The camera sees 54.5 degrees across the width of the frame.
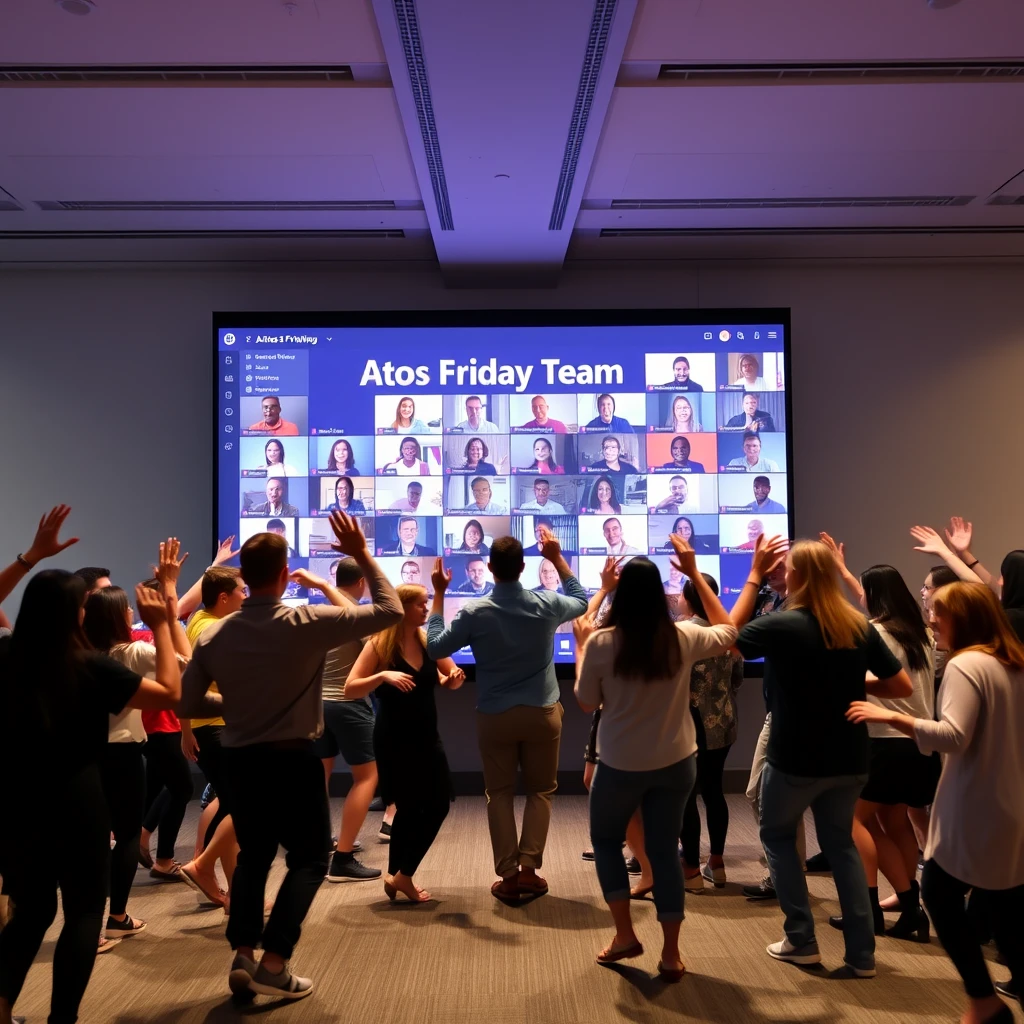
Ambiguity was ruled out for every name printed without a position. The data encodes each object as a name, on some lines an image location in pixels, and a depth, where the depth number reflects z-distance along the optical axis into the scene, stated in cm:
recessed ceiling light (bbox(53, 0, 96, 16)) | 387
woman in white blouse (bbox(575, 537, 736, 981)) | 341
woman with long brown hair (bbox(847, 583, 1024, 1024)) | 277
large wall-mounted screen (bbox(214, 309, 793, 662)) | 679
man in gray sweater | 321
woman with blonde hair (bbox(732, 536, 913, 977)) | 338
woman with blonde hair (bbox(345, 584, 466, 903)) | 439
